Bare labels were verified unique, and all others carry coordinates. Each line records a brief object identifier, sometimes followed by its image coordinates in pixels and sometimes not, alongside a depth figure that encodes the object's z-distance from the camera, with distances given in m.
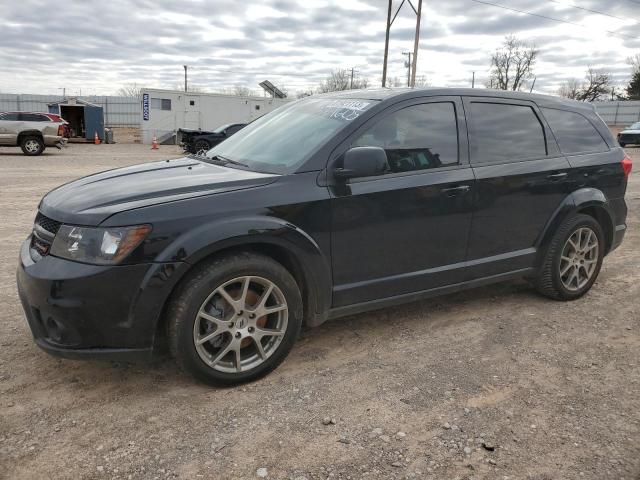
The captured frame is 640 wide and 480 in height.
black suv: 2.71
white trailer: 29.30
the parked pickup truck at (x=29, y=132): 19.17
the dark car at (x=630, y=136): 29.03
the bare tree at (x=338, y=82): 78.62
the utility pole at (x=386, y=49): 24.78
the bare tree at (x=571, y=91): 78.62
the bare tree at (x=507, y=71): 74.69
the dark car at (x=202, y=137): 21.84
